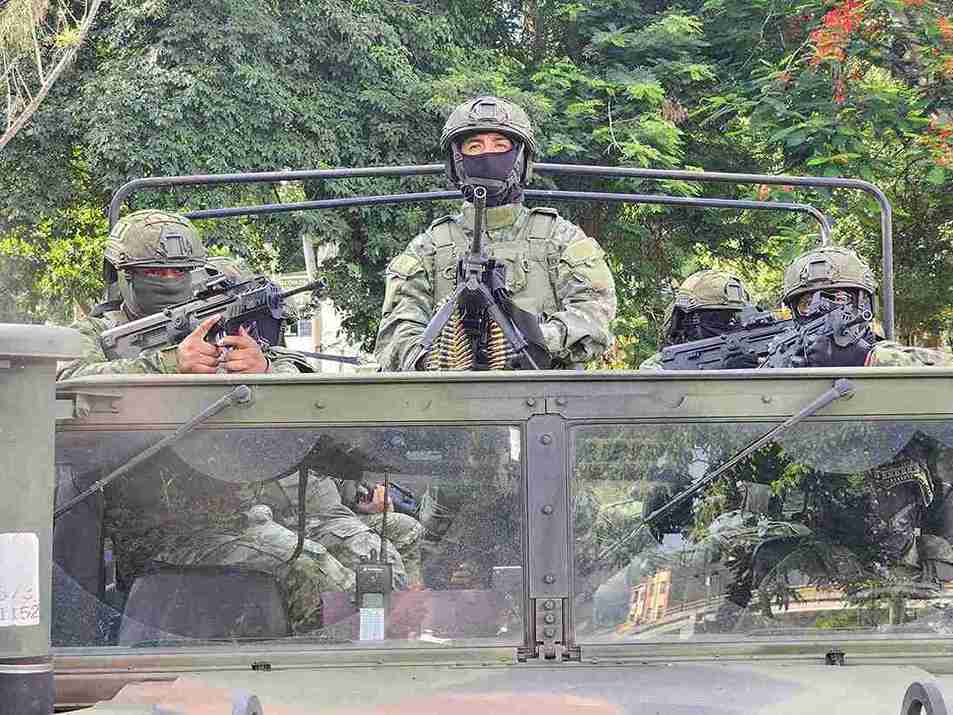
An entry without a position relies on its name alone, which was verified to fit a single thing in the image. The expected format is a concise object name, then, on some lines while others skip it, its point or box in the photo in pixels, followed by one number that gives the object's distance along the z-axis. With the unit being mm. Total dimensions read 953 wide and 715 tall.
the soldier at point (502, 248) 4648
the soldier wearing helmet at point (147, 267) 5512
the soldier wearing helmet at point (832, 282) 6078
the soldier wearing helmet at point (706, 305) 7672
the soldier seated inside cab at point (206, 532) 3350
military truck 3307
